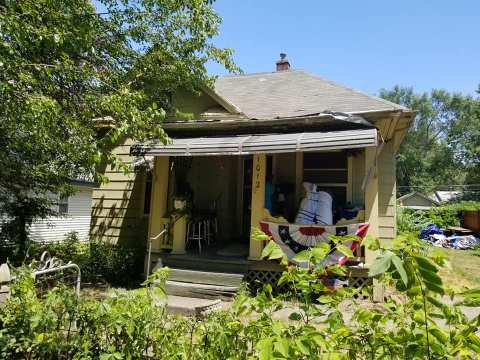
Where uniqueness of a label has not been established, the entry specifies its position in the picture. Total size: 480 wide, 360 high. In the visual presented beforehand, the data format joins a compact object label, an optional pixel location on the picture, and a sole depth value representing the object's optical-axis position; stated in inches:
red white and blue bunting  278.8
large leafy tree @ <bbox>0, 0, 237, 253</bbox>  191.8
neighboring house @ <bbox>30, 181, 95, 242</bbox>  721.6
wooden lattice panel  300.0
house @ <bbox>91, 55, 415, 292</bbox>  292.0
